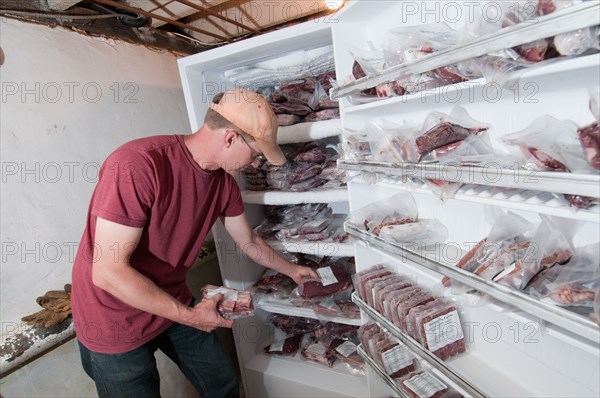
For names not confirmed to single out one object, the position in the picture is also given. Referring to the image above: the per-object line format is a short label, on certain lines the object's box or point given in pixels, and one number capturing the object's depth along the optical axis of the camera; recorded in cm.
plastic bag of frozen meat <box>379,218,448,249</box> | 109
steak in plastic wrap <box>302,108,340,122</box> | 145
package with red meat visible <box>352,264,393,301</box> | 134
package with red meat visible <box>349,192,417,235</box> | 124
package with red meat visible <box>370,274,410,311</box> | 125
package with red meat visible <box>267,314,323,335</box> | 199
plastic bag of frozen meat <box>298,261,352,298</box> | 156
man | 107
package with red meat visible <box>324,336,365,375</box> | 172
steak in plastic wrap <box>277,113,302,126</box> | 151
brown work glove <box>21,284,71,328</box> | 143
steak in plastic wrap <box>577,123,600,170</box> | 58
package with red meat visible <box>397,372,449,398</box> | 121
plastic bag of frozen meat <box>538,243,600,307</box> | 66
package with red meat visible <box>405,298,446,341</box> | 110
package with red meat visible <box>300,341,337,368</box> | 182
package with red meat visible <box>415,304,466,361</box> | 106
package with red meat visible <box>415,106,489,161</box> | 88
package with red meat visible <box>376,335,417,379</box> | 130
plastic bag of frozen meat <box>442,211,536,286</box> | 80
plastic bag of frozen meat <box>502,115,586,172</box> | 63
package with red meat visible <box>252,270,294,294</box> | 182
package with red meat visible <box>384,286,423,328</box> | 117
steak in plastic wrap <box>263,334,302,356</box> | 193
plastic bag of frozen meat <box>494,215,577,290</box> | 73
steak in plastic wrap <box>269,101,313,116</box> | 150
